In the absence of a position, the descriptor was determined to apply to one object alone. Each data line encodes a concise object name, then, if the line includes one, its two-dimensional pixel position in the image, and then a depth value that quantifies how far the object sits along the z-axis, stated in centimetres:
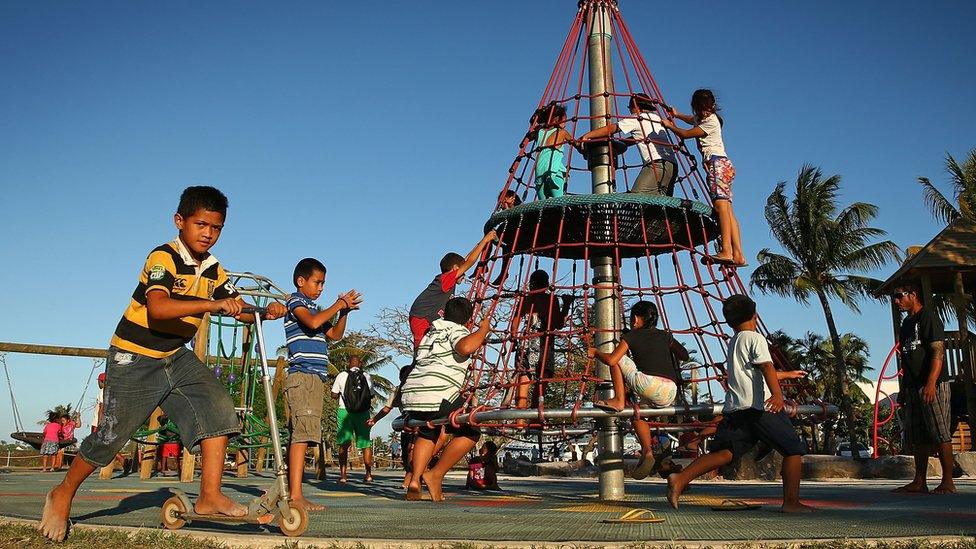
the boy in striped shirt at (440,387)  590
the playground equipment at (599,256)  559
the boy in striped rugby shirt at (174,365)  368
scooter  336
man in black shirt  648
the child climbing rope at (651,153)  659
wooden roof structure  1841
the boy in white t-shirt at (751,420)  462
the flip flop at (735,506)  484
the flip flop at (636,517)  395
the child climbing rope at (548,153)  685
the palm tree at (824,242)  3183
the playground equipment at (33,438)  1593
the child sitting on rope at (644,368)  542
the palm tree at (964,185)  2517
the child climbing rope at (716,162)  644
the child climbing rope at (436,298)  707
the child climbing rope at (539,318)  685
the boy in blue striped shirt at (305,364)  500
